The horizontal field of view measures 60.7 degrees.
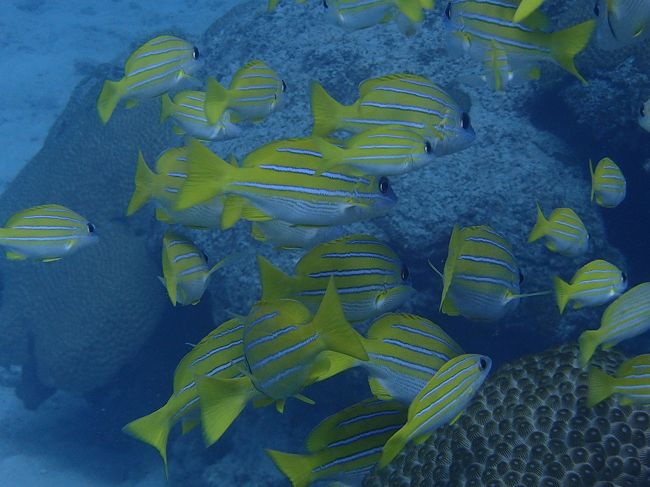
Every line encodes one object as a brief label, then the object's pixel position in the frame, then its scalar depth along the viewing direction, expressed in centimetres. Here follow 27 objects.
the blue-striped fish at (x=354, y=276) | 299
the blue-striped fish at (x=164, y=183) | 372
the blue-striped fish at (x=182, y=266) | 382
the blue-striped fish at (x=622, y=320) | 331
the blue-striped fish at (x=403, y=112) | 319
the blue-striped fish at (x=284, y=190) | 259
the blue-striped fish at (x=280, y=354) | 224
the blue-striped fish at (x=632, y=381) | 281
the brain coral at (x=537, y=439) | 324
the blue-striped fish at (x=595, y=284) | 378
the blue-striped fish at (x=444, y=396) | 243
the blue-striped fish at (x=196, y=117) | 429
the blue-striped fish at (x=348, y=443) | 273
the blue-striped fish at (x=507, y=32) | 320
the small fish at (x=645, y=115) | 391
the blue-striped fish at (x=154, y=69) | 445
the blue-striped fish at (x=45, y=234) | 430
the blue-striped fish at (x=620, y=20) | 261
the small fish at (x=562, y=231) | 435
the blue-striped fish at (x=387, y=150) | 288
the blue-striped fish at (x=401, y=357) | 285
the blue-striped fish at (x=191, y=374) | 323
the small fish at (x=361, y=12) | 371
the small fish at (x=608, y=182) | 458
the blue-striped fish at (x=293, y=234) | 316
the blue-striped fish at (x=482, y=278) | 323
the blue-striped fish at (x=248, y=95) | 406
